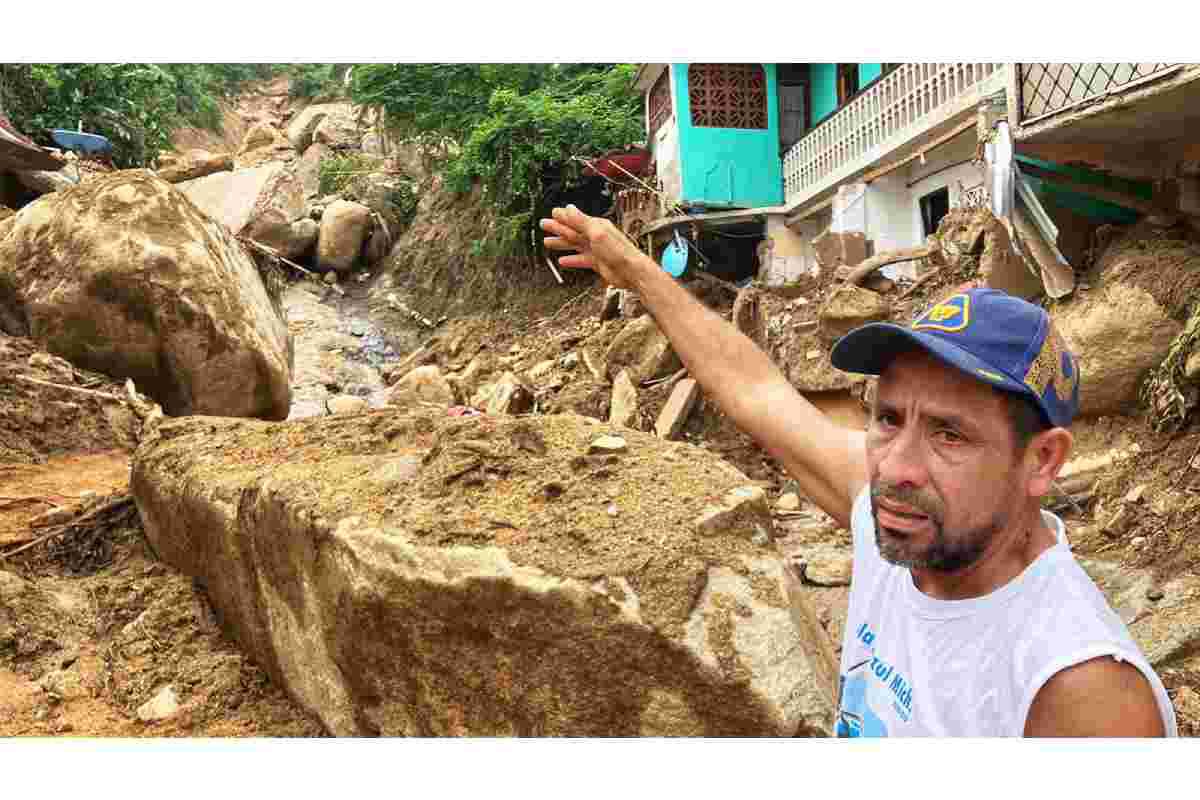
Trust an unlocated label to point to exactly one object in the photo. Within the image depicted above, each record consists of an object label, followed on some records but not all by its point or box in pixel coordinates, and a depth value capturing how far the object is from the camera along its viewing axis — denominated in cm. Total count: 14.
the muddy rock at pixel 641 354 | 573
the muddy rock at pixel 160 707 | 200
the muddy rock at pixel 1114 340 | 306
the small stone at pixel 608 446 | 196
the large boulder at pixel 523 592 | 155
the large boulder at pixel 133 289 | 330
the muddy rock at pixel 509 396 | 463
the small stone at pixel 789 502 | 517
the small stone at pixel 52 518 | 268
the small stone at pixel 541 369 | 486
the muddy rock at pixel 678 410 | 575
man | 85
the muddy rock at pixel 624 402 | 582
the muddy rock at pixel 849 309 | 414
